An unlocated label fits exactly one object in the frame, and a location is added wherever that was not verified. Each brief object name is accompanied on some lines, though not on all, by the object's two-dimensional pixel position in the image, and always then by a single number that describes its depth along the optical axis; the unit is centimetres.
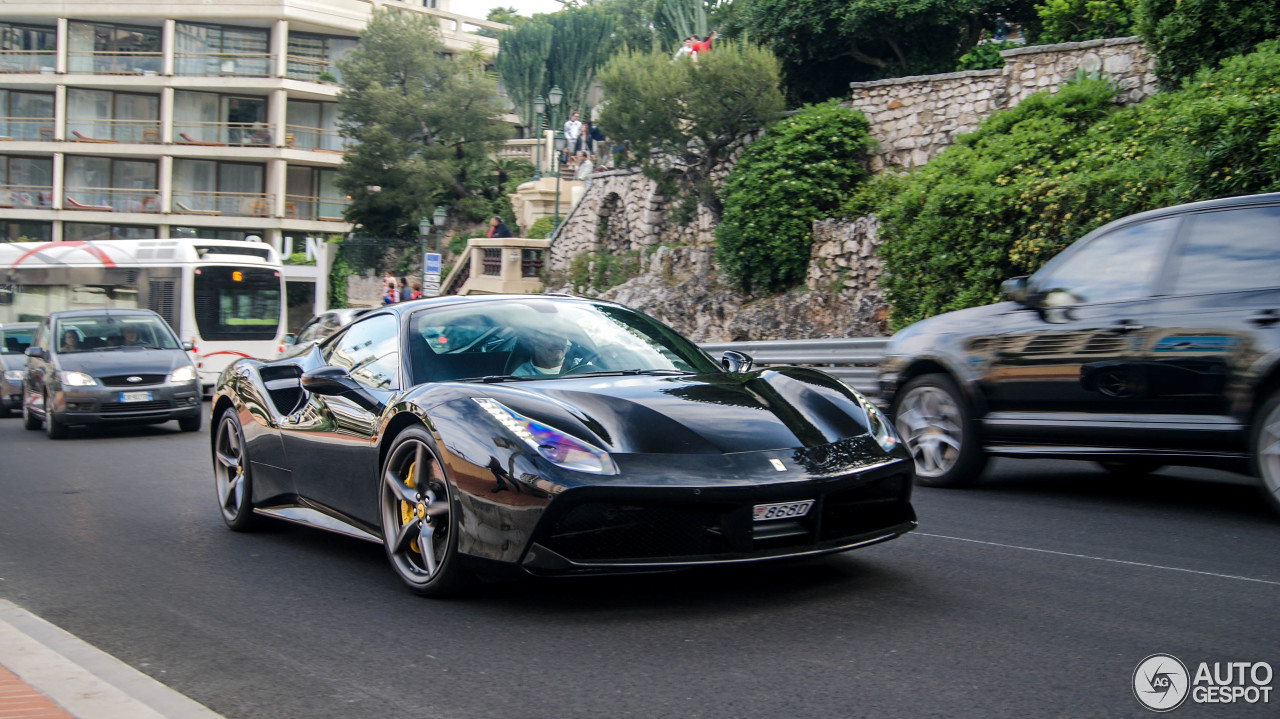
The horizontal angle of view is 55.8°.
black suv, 630
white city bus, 2383
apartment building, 5675
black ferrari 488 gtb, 440
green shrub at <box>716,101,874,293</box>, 2320
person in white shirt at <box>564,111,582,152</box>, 4106
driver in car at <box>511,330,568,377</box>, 555
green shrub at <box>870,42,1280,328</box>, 1224
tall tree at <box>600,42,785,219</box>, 2486
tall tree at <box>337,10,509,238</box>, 4872
